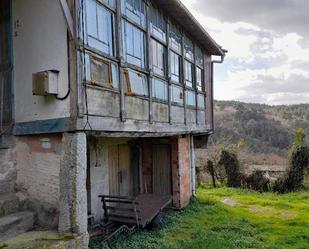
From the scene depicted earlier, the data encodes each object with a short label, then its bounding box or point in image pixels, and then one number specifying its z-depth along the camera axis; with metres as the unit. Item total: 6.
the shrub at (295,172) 13.58
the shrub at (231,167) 14.47
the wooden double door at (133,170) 7.64
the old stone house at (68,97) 4.40
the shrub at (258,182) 13.93
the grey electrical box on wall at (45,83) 4.35
